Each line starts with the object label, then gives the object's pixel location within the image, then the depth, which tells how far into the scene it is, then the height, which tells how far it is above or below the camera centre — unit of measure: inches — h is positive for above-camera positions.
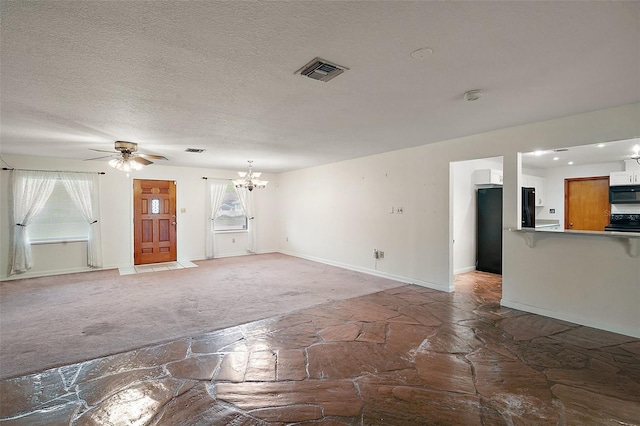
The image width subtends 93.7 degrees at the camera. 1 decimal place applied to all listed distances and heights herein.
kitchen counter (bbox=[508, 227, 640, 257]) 126.3 -10.9
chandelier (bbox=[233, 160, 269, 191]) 267.3 +28.4
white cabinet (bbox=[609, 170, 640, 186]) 238.5 +27.4
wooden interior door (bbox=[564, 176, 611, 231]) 267.4 +7.6
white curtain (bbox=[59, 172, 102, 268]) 255.9 +9.6
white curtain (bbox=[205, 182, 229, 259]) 323.6 +7.3
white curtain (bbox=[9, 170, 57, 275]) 235.1 +2.6
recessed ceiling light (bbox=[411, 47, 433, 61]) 80.4 +43.8
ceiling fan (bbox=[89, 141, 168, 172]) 182.4 +33.6
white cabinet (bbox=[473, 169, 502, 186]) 244.7 +28.9
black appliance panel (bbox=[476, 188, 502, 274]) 240.5 -15.4
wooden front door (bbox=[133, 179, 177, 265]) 287.9 -8.0
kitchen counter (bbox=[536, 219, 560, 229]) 263.0 -10.3
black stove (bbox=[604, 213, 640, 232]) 236.5 -9.4
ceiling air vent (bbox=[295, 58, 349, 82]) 88.1 +44.0
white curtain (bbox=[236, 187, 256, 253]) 347.6 -5.1
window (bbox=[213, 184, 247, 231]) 339.0 -1.6
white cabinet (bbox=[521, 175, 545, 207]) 265.7 +25.7
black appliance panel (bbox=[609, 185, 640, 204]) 236.5 +14.0
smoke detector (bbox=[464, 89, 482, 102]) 109.6 +43.8
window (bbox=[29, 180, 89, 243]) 247.6 -6.9
